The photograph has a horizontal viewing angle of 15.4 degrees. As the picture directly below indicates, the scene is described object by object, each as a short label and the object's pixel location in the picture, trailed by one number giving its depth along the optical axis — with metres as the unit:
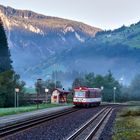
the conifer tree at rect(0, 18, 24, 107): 106.69
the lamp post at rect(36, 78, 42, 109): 165.01
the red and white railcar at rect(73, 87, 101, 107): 95.75
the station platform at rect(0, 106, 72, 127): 48.59
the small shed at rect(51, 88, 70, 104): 131.59
